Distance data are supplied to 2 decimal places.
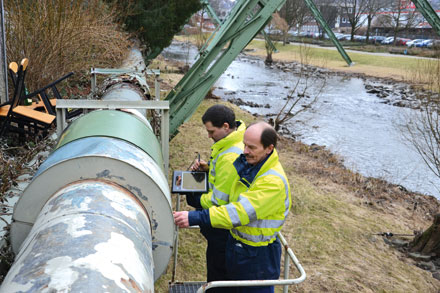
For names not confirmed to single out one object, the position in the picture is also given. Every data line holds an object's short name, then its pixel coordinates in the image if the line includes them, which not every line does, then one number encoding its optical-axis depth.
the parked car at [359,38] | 50.00
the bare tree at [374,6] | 46.84
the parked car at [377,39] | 47.08
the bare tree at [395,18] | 39.99
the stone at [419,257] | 6.12
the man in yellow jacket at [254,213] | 2.54
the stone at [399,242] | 6.54
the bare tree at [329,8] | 54.99
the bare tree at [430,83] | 6.56
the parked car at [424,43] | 39.88
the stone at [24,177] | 3.95
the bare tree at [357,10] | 47.60
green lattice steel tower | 7.20
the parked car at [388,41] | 45.95
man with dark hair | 2.94
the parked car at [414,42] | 42.01
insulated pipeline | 1.47
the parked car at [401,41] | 45.03
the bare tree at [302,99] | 13.57
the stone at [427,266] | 5.91
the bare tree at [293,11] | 39.31
